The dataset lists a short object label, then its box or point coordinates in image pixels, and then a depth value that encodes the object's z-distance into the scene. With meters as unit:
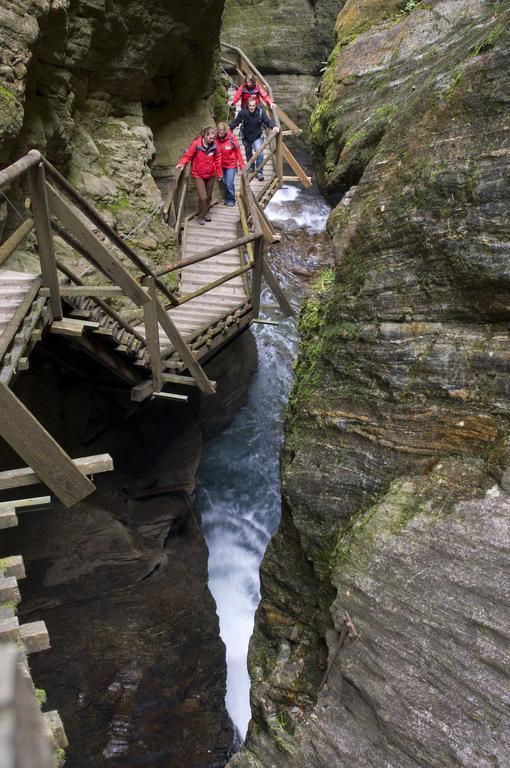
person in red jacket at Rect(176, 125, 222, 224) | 9.68
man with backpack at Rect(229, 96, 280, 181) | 11.74
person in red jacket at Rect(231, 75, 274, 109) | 11.92
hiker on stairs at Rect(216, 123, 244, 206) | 9.90
